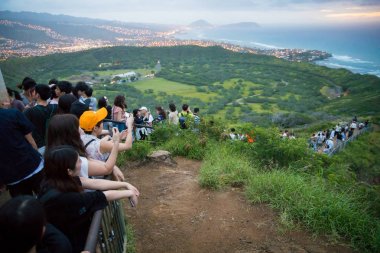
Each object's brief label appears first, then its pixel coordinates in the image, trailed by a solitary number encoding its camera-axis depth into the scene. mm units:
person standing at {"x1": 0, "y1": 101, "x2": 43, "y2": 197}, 2938
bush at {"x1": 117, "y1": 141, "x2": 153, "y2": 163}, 6324
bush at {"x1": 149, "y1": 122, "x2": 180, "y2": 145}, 7398
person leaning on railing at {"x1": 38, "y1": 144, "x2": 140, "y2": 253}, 1930
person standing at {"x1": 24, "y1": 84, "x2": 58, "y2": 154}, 3895
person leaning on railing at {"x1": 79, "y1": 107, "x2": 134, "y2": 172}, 2951
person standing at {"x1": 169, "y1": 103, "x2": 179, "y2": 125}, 7839
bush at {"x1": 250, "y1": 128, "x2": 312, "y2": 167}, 6188
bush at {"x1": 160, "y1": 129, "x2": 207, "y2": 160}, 6771
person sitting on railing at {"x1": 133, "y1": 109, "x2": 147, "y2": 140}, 7311
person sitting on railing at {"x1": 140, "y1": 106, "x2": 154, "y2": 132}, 7595
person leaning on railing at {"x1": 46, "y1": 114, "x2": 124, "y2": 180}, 2486
